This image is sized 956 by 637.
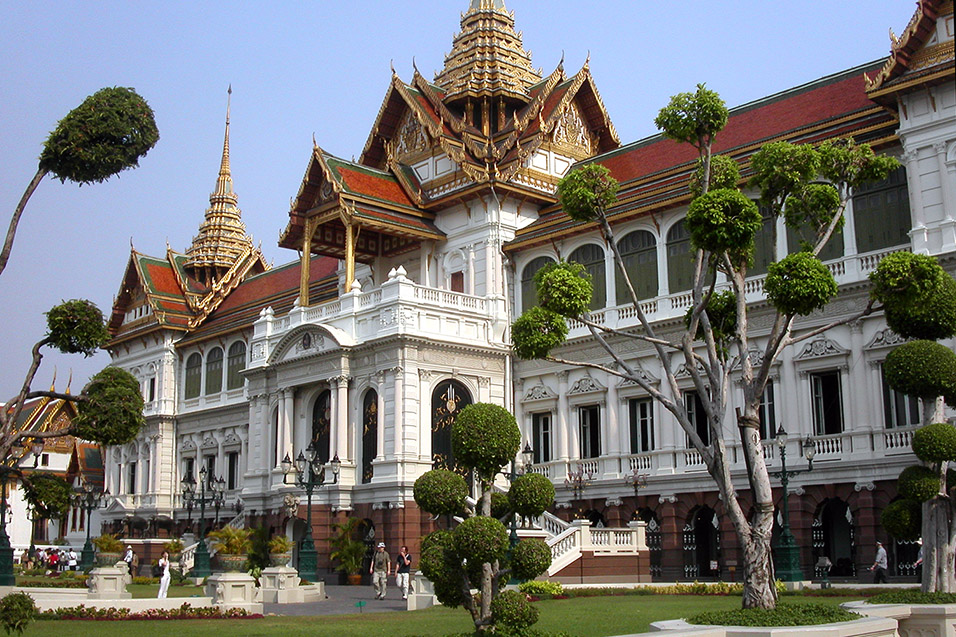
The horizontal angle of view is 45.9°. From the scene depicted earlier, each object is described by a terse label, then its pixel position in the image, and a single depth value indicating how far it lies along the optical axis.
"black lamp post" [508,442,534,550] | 27.36
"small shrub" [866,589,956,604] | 15.90
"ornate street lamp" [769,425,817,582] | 24.98
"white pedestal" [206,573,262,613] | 23.58
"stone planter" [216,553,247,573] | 24.86
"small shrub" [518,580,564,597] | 24.30
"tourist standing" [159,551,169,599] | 27.49
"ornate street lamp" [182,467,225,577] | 35.74
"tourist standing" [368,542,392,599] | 27.97
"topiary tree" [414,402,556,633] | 13.79
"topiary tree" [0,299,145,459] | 18.92
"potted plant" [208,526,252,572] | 32.41
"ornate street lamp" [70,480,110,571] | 41.22
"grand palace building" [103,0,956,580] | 28.16
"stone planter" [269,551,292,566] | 28.31
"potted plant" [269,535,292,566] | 28.36
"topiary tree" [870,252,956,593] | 16.36
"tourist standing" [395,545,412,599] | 29.27
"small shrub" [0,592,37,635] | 13.80
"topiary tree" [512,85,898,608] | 15.68
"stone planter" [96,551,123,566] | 28.12
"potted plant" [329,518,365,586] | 33.56
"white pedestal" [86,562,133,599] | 26.27
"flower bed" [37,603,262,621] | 21.92
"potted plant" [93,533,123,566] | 28.16
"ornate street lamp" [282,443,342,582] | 28.98
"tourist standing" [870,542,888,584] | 26.05
